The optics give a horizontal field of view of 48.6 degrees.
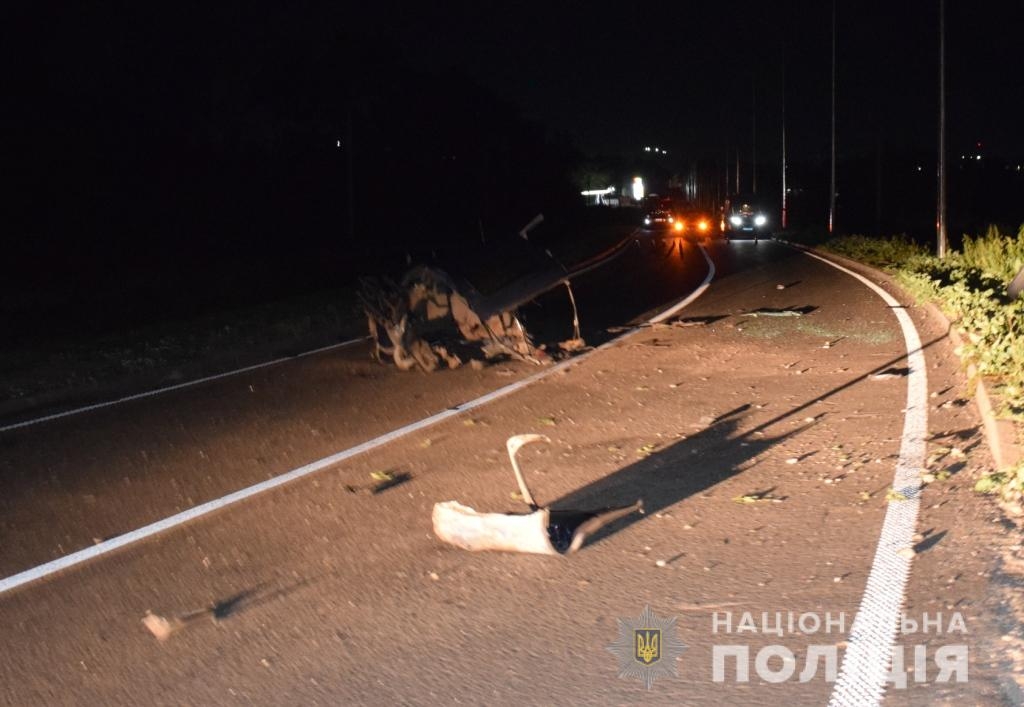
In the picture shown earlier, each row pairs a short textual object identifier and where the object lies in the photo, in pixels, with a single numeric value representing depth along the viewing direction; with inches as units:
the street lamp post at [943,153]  999.0
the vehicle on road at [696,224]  2566.4
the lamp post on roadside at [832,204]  1829.1
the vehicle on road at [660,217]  2664.9
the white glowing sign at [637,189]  6791.3
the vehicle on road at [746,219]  2174.0
